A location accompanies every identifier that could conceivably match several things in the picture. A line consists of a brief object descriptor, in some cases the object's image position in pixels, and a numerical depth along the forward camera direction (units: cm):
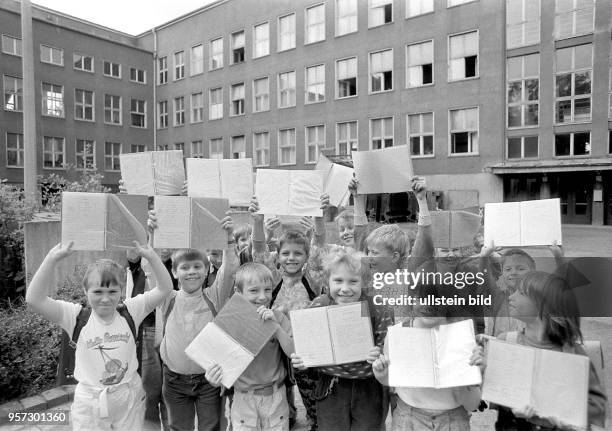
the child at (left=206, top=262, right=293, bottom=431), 255
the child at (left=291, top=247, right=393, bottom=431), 246
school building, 2047
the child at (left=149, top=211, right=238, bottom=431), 273
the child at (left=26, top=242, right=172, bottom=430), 242
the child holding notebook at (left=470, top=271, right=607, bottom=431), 202
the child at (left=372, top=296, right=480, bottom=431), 212
